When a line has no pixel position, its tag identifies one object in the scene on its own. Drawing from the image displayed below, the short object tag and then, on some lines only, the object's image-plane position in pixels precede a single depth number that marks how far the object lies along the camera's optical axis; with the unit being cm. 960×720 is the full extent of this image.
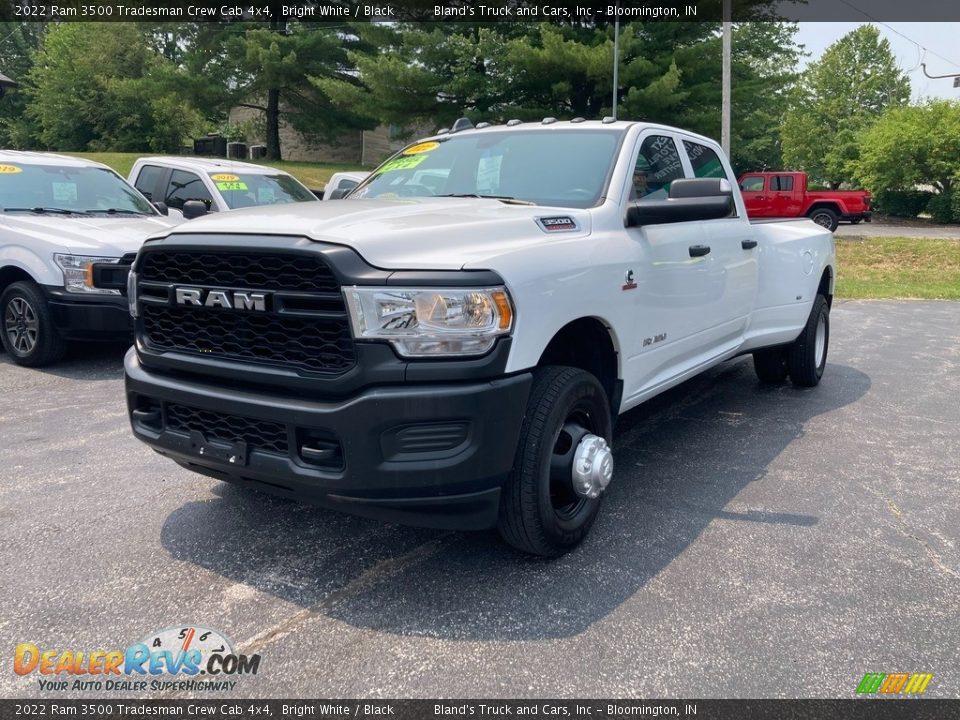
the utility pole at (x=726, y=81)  1944
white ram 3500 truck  280
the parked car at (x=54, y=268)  671
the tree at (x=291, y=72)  2956
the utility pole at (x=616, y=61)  1898
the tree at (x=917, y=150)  3362
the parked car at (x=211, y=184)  993
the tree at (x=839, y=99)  4925
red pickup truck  2664
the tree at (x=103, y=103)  3912
